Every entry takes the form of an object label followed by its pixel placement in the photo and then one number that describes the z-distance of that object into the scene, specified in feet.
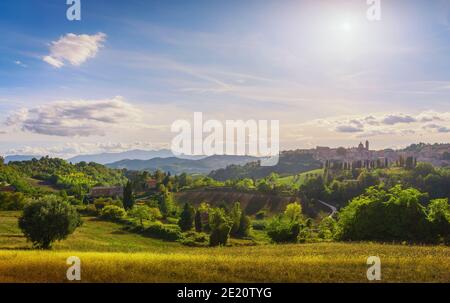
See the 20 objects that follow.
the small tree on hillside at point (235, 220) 283.05
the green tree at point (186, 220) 281.15
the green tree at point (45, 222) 110.83
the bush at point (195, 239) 213.01
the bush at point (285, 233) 161.07
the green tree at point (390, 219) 124.98
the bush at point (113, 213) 285.84
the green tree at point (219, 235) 190.39
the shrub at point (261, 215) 421.67
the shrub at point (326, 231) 198.27
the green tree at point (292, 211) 342.13
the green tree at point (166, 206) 371.25
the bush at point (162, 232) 234.17
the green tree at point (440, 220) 122.21
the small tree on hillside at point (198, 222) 291.38
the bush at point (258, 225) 351.83
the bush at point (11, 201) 300.40
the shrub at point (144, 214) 277.09
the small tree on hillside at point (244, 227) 286.05
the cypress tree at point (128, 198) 352.79
